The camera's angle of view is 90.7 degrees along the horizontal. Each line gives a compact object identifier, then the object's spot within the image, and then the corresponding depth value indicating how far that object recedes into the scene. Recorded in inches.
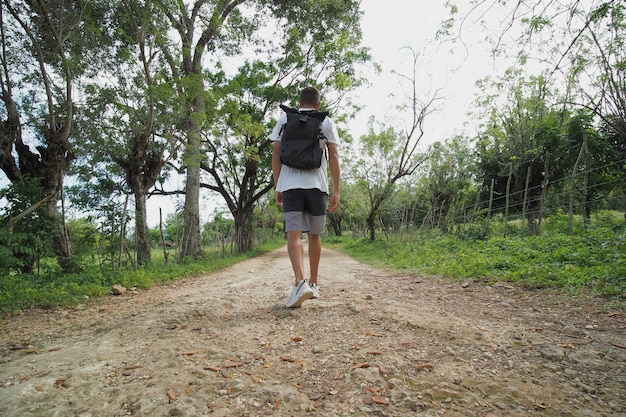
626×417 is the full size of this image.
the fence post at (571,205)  233.5
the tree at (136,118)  247.6
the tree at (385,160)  613.3
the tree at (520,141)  486.6
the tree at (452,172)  641.0
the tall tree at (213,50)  290.2
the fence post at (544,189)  272.8
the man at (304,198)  106.2
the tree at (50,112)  204.2
